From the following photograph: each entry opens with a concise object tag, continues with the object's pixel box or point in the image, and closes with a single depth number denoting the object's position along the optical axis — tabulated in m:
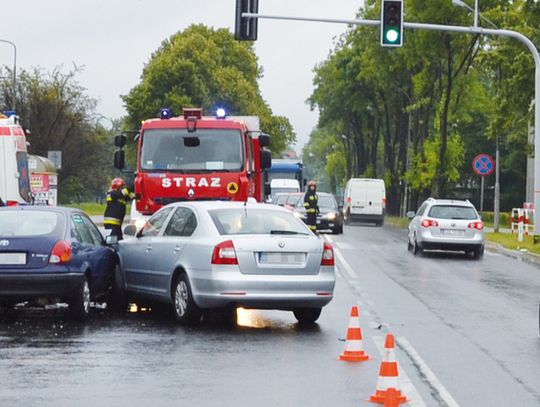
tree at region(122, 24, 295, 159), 82.81
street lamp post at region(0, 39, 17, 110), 58.04
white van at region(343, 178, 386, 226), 61.72
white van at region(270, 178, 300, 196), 62.38
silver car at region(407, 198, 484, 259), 31.52
